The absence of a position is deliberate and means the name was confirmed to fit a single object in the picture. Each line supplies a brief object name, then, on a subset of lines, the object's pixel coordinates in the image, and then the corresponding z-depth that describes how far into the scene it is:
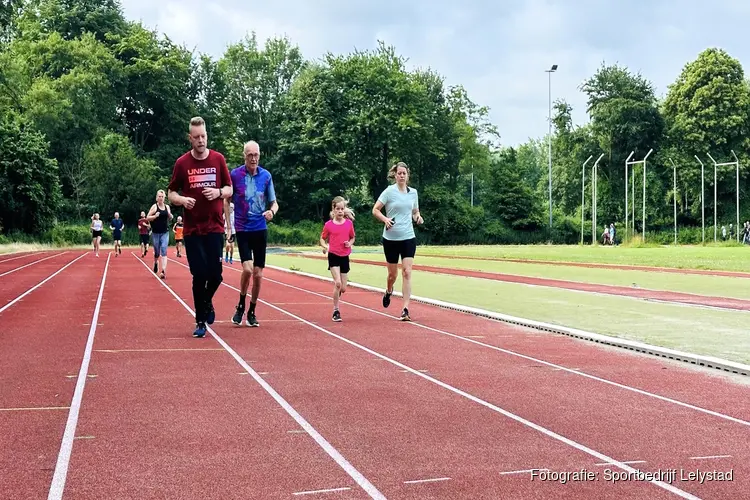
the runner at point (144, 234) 26.83
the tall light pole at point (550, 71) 69.50
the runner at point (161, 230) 17.73
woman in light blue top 11.11
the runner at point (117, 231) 34.12
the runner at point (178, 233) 32.19
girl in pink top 11.19
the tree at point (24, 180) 43.81
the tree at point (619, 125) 77.25
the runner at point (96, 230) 36.03
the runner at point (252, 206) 9.61
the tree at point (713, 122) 73.12
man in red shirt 8.62
